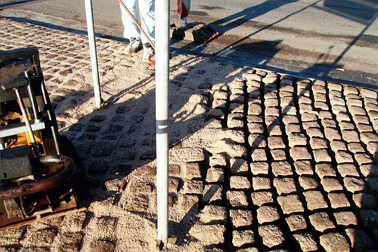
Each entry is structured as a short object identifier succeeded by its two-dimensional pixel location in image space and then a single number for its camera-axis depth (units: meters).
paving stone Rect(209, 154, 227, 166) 3.17
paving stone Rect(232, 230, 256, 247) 2.43
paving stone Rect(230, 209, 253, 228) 2.59
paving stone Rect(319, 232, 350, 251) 2.40
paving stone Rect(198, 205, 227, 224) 2.62
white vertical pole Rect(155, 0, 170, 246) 1.67
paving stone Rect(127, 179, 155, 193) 2.92
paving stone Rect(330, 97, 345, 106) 4.27
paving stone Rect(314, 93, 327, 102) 4.35
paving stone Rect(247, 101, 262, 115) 4.02
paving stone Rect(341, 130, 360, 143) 3.59
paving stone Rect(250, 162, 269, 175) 3.11
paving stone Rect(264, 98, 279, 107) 4.19
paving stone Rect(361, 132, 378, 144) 3.58
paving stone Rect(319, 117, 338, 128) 3.81
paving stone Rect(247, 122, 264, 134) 3.67
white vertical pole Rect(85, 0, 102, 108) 3.59
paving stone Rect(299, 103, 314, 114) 4.11
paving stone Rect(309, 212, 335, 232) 2.57
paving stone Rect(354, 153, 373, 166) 3.26
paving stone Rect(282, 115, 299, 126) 3.86
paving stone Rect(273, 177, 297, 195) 2.91
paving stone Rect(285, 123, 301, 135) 3.69
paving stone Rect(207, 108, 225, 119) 3.93
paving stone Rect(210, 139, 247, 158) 3.32
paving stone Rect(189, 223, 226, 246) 2.44
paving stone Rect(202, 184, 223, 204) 2.80
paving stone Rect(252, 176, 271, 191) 2.95
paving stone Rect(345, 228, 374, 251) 2.41
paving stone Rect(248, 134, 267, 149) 3.47
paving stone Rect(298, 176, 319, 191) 2.96
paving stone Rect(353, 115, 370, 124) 3.92
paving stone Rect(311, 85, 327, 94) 4.54
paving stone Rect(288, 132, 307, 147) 3.51
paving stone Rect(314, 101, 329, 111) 4.17
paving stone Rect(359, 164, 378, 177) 3.12
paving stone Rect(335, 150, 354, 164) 3.28
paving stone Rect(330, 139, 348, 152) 3.45
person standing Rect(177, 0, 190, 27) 6.64
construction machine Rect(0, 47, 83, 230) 2.17
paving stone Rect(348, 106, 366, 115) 4.09
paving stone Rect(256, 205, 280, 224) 2.63
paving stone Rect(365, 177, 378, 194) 2.93
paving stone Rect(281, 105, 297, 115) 4.05
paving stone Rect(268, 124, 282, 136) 3.65
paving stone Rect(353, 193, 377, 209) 2.79
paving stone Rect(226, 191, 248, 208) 2.77
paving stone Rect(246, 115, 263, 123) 3.86
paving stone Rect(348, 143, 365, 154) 3.43
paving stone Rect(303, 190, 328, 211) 2.76
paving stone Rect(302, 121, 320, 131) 3.78
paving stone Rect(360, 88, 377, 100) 4.45
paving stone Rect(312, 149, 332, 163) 3.29
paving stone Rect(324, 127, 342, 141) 3.61
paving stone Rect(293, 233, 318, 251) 2.40
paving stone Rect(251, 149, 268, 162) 3.26
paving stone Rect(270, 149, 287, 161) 3.29
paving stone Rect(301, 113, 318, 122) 3.94
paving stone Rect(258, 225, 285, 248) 2.43
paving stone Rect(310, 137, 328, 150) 3.46
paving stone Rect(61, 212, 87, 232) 2.54
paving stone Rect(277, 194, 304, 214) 2.73
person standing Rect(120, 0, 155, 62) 5.36
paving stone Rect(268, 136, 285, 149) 3.45
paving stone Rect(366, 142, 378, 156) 3.41
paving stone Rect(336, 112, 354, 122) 3.93
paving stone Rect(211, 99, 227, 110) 4.12
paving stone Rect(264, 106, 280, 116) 4.02
